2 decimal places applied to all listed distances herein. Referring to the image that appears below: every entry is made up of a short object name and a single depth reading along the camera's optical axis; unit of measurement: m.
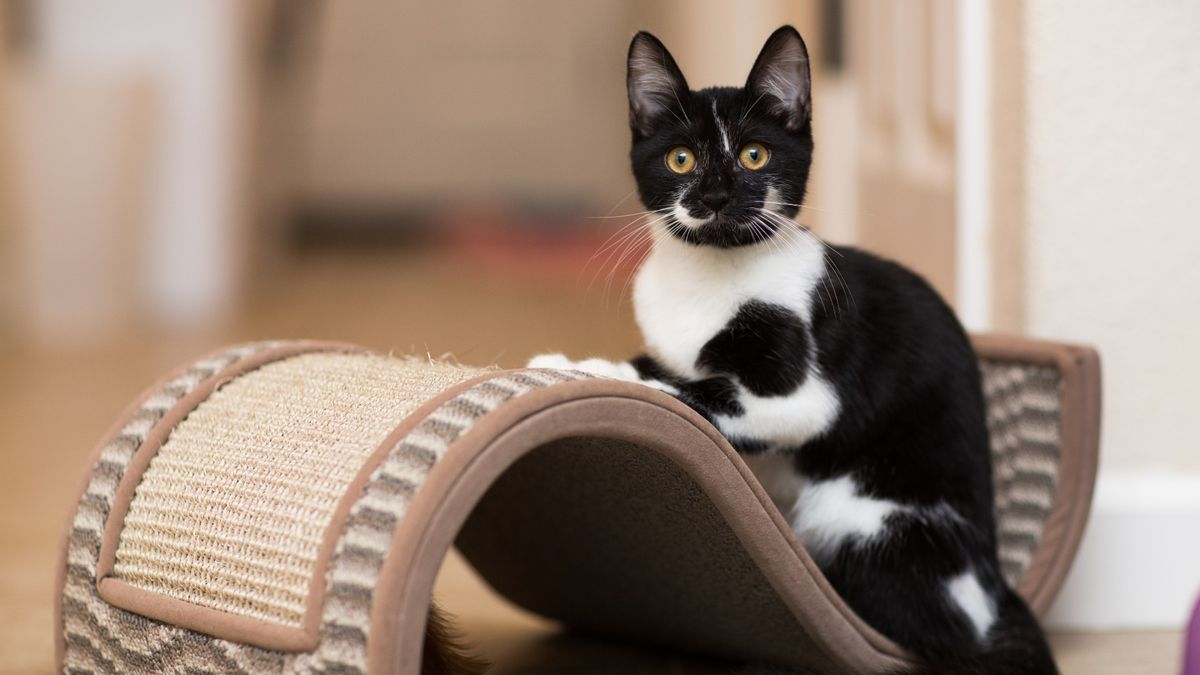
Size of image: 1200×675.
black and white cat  1.28
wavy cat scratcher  1.19
